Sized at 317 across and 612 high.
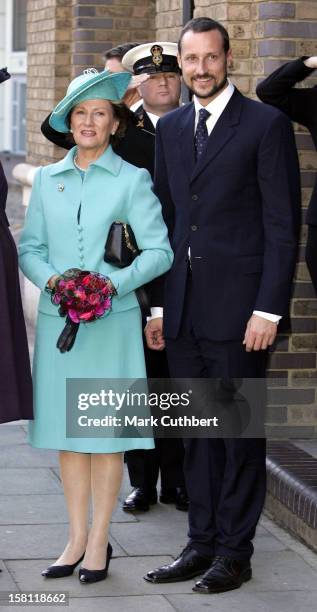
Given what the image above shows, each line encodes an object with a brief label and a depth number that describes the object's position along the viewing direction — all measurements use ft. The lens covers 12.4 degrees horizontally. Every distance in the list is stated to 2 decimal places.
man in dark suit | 16.53
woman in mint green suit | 16.99
